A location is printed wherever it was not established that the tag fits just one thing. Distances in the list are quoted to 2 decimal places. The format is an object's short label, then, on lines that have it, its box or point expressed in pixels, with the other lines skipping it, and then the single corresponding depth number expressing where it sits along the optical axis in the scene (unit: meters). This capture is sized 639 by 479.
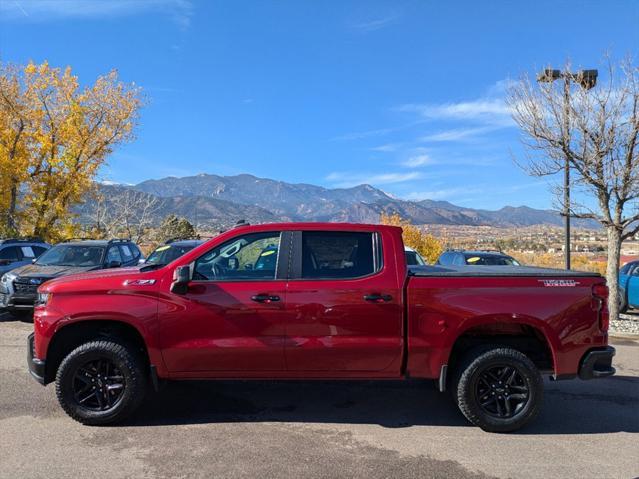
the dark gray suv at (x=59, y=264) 9.89
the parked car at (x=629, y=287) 11.75
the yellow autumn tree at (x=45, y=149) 20.89
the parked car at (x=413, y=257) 10.95
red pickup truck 4.54
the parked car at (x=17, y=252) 13.04
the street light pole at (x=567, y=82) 10.55
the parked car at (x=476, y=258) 12.89
